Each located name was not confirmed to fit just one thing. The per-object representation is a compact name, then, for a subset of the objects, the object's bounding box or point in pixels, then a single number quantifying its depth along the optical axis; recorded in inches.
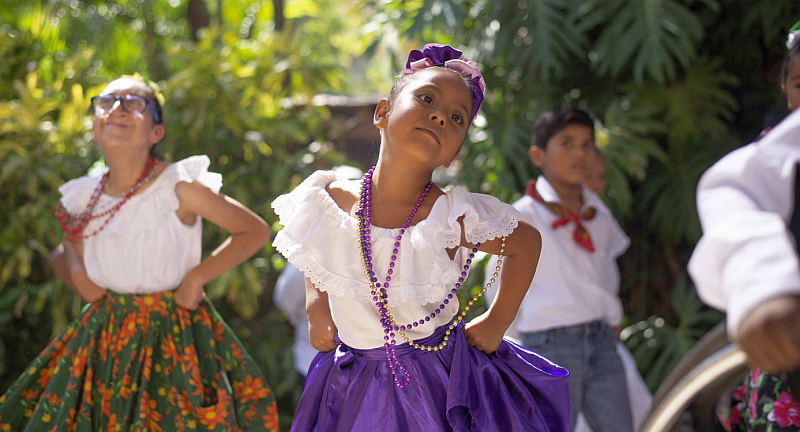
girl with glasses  81.4
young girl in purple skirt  63.3
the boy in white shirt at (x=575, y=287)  100.4
